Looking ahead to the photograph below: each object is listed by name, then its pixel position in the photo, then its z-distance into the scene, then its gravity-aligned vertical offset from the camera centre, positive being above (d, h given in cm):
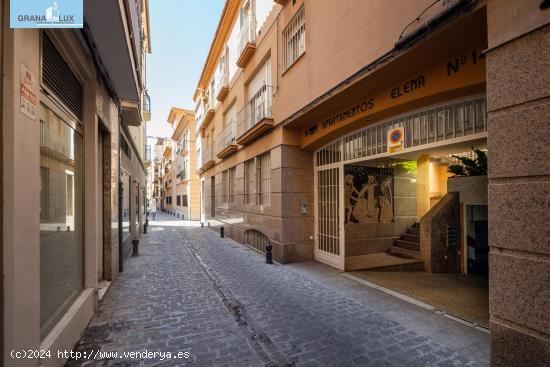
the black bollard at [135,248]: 1005 -214
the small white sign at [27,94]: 259 +96
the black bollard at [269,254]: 862 -204
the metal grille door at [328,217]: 807 -88
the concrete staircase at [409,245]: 895 -197
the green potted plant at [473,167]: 688 +55
